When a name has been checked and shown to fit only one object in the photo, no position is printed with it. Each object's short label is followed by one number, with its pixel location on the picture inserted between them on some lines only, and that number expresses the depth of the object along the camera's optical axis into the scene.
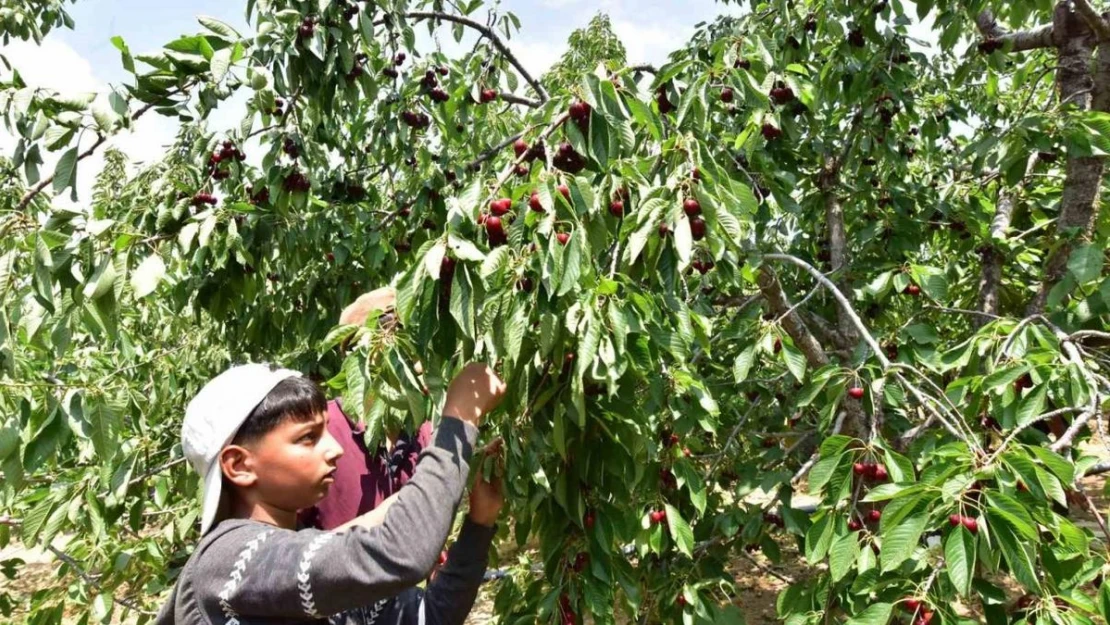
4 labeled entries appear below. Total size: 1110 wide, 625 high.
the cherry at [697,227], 1.52
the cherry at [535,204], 1.36
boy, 1.13
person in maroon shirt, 1.61
